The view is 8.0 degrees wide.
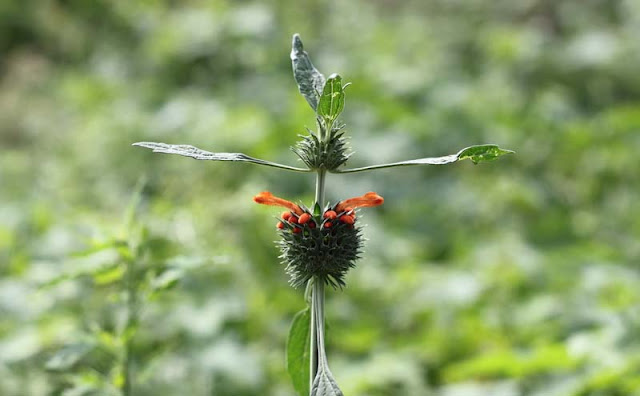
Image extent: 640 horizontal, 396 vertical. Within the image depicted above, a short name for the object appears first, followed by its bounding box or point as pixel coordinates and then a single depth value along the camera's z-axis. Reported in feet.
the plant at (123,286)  8.72
